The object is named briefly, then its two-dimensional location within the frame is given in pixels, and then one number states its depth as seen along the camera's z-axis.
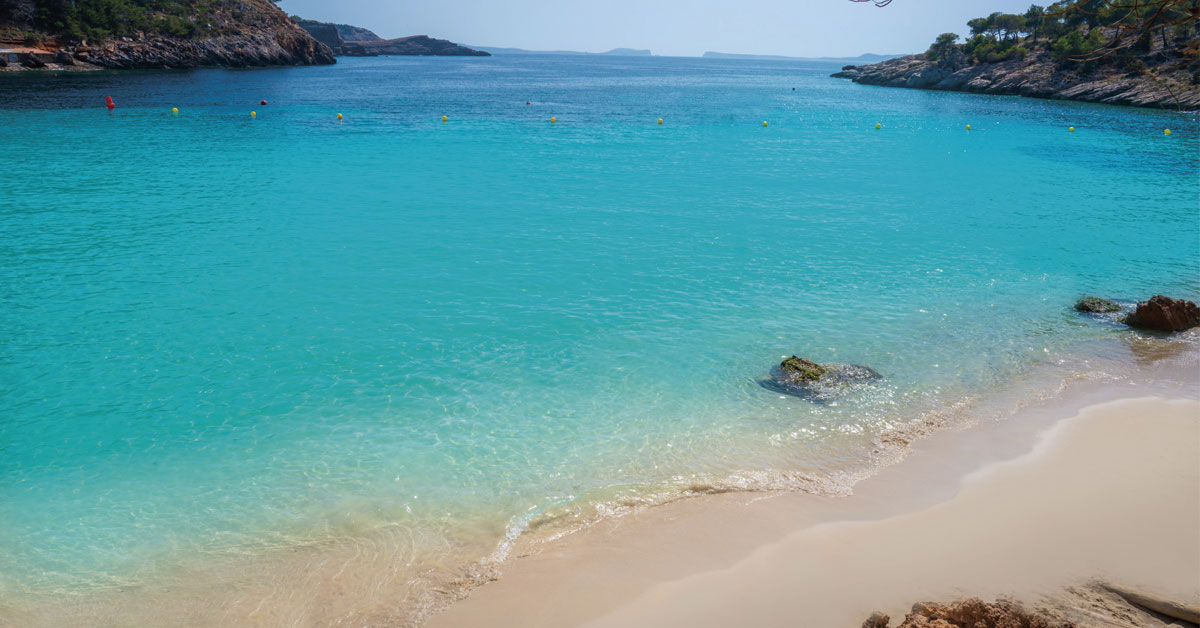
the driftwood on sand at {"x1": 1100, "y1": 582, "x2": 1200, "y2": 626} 5.50
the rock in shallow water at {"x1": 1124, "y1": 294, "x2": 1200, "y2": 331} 11.95
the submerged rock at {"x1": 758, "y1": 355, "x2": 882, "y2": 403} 9.97
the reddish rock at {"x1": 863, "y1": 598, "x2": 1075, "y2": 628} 5.19
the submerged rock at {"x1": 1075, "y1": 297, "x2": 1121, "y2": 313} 13.05
